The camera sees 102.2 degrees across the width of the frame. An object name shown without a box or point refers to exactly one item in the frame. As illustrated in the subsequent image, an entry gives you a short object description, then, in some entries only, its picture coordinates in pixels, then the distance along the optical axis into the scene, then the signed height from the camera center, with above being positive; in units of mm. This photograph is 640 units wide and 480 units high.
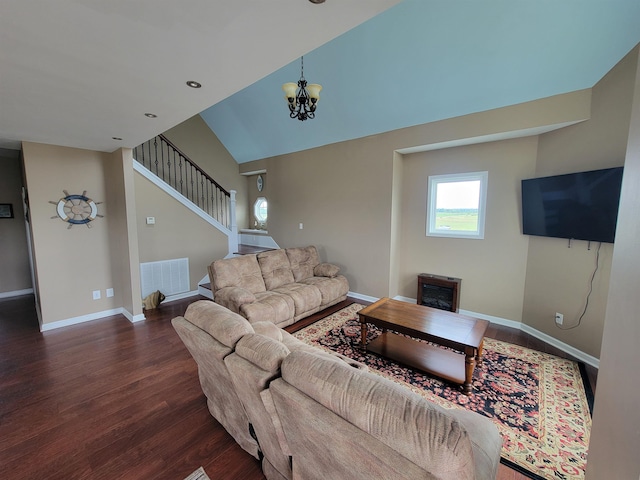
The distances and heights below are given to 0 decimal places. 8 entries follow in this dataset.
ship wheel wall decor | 3387 +93
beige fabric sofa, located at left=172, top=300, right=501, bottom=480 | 722 -695
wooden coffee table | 2193 -1050
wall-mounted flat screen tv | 2334 +148
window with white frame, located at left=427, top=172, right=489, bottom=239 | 3631 +204
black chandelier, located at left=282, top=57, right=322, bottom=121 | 2788 +1338
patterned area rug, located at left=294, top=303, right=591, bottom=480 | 1627 -1472
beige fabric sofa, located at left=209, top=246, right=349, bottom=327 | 3080 -956
